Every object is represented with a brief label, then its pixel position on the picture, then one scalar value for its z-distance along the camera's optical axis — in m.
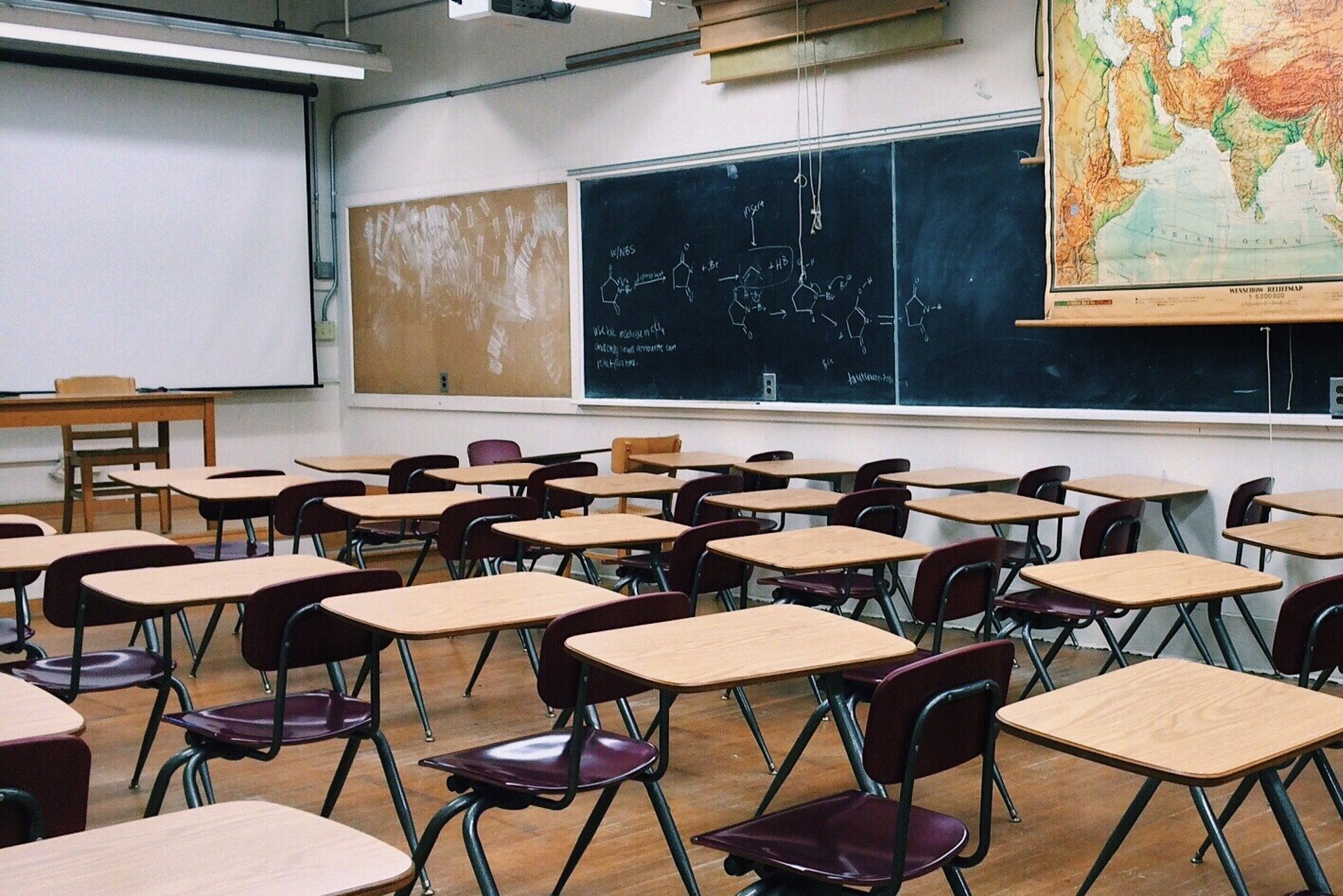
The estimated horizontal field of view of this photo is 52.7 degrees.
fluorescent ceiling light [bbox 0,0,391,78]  7.31
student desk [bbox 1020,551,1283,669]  3.33
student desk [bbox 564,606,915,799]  2.50
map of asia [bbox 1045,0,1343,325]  5.26
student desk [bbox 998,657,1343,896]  2.05
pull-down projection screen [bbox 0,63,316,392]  9.29
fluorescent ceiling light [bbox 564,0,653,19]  6.86
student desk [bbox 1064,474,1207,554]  5.43
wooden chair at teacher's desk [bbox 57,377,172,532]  7.97
